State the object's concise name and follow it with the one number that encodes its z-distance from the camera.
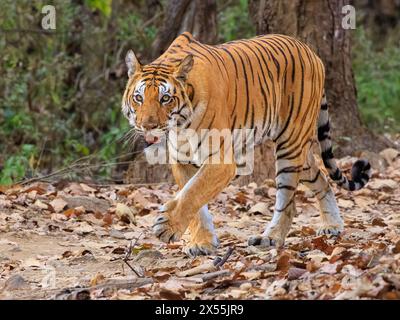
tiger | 11.34
